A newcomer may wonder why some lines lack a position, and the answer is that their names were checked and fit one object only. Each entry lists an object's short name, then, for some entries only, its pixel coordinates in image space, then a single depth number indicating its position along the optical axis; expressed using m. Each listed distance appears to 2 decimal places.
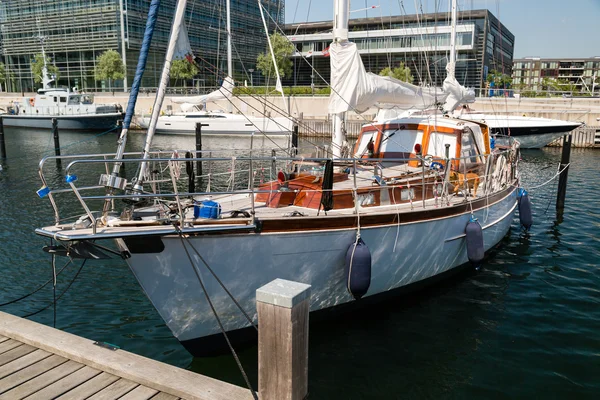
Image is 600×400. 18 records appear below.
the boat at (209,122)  40.38
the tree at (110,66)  60.06
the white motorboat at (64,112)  45.75
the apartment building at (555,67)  141.38
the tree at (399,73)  54.70
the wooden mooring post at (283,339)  4.27
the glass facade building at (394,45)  64.31
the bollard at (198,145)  23.66
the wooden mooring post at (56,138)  27.51
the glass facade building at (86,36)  62.53
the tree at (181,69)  52.12
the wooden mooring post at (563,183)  16.99
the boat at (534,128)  33.38
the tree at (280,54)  56.34
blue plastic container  6.87
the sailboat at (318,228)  6.50
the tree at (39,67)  63.53
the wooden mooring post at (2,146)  27.55
